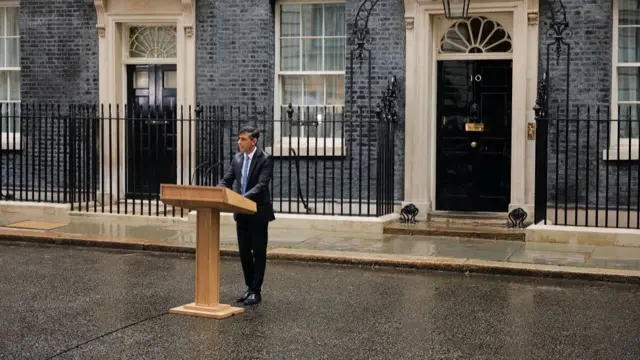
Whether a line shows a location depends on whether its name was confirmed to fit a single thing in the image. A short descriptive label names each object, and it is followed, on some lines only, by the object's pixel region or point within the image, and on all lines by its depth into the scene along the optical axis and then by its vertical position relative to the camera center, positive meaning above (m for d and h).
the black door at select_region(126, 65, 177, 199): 16.55 +0.25
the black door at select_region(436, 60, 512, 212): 14.77 +0.06
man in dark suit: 9.20 -0.71
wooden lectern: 8.44 -0.96
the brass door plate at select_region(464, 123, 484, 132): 14.81 +0.18
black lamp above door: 13.66 +1.92
